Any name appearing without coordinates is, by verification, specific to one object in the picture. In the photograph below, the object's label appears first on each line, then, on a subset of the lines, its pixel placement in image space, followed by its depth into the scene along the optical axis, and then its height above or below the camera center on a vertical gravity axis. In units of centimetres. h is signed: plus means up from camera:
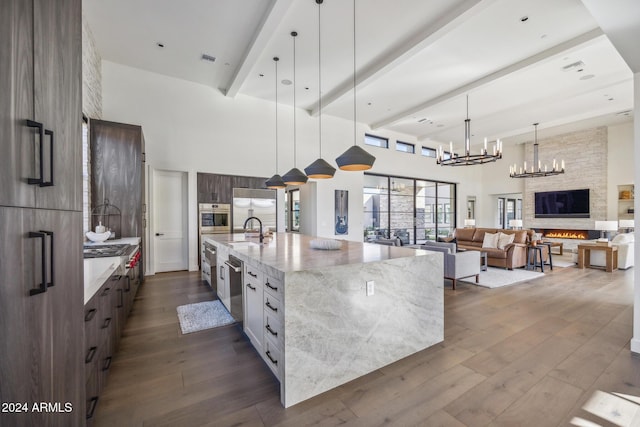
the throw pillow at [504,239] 651 -68
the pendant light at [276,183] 450 +49
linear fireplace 919 -81
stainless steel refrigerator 658 +13
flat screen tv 942 +26
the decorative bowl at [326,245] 286 -35
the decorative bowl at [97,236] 352 -31
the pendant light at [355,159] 315 +61
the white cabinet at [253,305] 229 -83
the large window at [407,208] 939 +13
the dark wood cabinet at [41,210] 81 +1
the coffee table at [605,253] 622 -106
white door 597 -20
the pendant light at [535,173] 754 +111
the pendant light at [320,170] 358 +55
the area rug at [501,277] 501 -134
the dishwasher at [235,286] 277 -79
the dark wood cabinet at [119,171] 417 +65
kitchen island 187 -79
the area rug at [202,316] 311 -130
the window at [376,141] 920 +246
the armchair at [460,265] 469 -95
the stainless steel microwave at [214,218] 619 -13
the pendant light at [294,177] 420 +54
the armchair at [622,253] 639 -102
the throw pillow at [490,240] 686 -76
